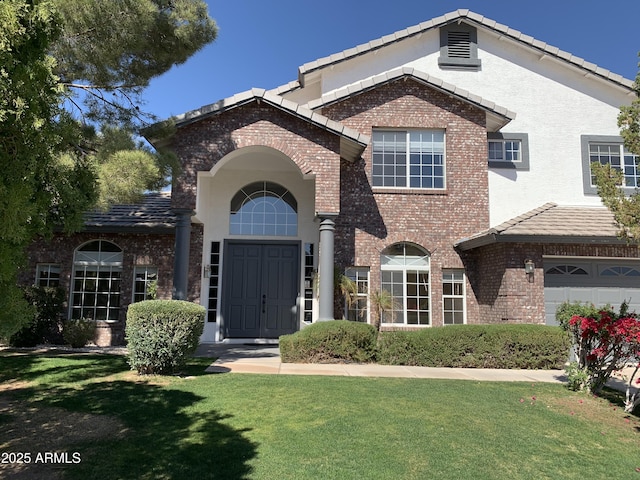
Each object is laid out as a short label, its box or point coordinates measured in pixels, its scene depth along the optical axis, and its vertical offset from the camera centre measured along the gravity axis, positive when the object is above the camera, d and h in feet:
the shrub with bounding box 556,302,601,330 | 26.61 -0.45
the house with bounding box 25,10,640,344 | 37.88 +8.55
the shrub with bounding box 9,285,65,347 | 36.88 -1.74
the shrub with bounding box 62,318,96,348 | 38.04 -2.81
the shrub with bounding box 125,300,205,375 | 25.25 -2.01
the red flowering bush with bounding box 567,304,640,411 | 22.71 -2.18
